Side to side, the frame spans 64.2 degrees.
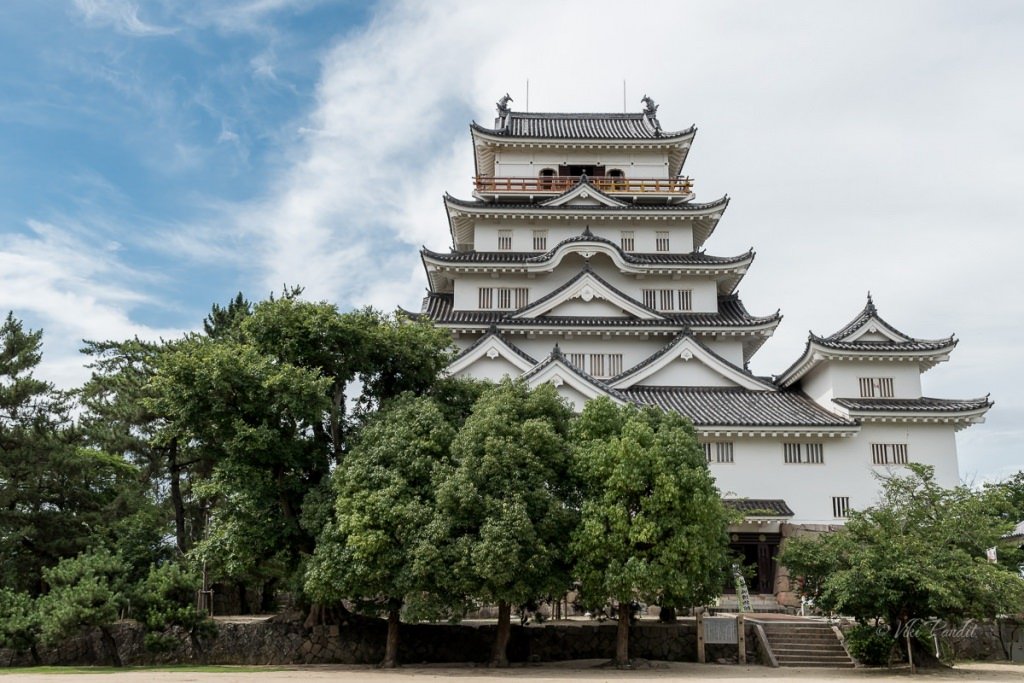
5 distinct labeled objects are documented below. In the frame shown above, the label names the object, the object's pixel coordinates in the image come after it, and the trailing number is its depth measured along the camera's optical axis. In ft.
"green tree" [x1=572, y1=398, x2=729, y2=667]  59.00
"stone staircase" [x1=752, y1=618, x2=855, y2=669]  67.21
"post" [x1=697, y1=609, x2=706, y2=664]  70.54
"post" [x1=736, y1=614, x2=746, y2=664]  69.92
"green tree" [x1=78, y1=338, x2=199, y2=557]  85.87
